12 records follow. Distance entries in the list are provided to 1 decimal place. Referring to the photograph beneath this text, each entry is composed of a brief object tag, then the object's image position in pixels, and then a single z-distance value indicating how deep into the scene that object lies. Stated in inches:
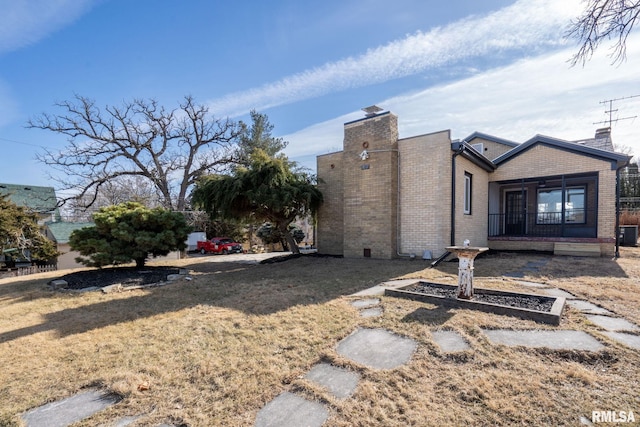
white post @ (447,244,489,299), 177.9
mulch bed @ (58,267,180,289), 272.2
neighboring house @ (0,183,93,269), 713.6
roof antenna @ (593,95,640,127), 624.1
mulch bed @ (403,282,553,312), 169.2
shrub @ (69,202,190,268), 294.5
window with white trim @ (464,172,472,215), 423.5
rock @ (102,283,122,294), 247.9
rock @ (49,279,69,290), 268.1
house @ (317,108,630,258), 378.9
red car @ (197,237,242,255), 963.3
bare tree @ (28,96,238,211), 813.5
